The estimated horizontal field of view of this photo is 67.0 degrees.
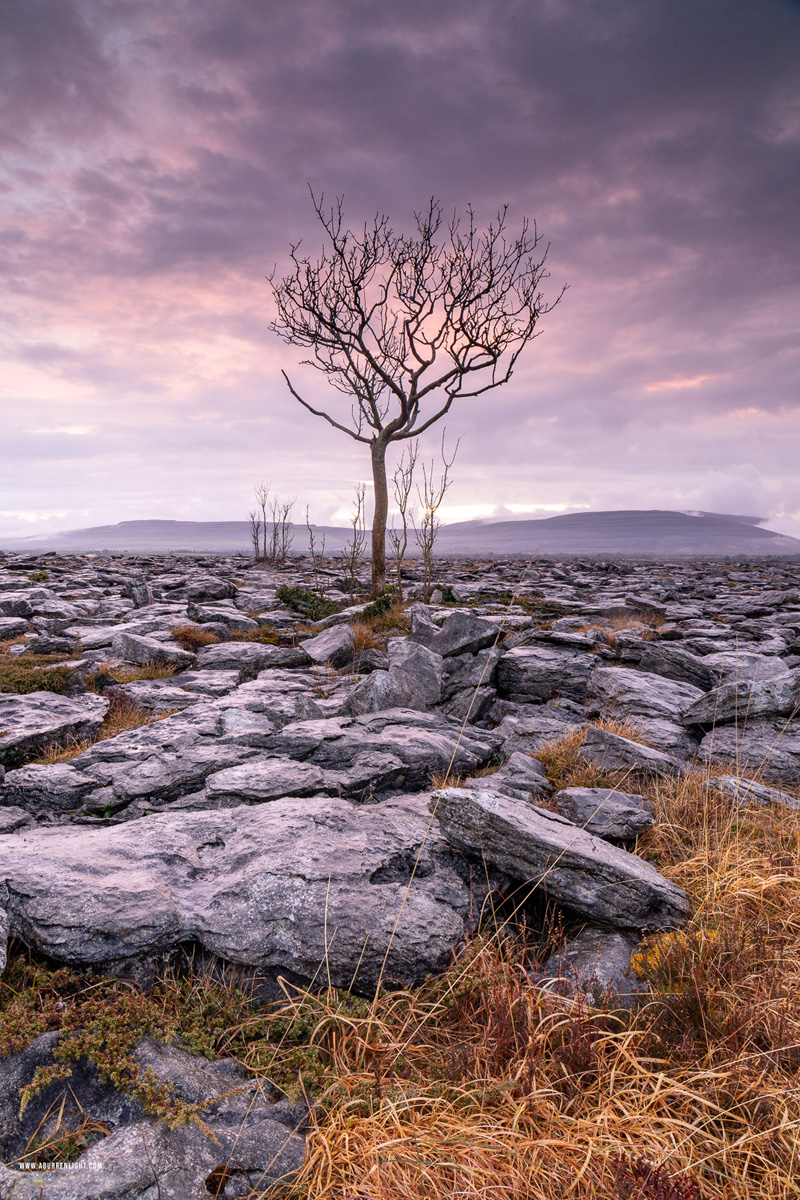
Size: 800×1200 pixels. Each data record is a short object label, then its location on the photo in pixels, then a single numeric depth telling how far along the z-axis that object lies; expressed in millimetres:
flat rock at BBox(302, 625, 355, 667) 10281
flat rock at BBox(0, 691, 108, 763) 5836
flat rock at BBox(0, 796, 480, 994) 3131
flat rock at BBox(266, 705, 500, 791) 5598
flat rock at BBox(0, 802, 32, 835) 4470
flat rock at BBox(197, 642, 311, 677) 9839
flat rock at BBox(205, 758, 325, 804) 4930
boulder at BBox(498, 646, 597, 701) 8594
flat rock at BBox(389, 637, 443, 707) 7828
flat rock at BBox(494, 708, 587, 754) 6566
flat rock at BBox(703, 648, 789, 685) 8320
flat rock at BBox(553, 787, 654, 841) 4586
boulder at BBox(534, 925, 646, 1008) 3096
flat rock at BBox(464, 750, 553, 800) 5008
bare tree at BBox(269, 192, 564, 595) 18266
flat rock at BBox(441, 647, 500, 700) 8287
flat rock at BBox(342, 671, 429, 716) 7332
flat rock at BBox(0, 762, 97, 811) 4910
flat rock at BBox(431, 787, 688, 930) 3619
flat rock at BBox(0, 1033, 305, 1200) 2076
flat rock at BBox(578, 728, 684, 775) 5637
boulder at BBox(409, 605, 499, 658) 8898
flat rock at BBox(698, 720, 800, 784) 5945
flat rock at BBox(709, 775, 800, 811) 4941
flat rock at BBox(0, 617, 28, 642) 11274
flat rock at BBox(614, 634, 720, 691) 8789
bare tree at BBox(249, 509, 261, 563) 36941
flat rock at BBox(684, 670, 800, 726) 6551
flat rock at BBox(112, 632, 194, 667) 9469
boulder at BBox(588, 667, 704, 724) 7387
